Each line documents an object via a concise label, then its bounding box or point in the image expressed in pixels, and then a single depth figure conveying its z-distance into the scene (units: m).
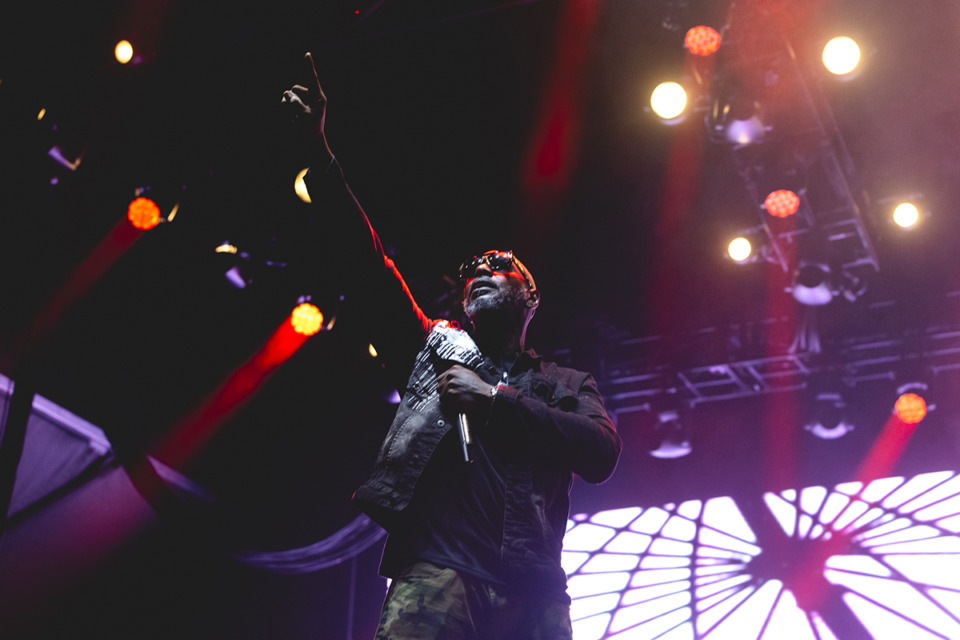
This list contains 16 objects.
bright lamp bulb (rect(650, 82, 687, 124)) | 4.61
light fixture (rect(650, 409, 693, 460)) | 5.90
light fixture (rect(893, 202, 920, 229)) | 5.33
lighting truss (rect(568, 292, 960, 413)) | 5.67
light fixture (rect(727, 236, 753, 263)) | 5.37
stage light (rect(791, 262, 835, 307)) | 5.21
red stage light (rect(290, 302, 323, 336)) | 5.30
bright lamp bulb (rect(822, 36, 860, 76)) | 4.27
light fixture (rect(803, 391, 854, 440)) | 5.73
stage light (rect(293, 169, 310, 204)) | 4.73
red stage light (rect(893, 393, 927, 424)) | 5.59
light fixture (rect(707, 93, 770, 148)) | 4.52
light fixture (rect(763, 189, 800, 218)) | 4.96
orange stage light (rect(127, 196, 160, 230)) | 4.49
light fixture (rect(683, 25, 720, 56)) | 4.39
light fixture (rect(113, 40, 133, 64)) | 4.01
